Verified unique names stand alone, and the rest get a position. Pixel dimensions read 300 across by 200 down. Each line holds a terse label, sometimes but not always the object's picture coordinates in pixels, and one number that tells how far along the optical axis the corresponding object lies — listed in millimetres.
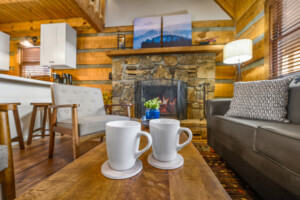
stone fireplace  2689
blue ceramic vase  1167
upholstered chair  1153
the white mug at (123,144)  350
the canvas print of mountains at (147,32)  2912
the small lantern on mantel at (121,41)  2964
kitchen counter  1596
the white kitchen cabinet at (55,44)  2807
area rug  901
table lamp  1980
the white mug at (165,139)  402
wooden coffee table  289
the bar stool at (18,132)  1531
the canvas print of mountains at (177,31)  2820
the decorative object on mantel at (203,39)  2668
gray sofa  651
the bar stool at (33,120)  1787
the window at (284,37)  1663
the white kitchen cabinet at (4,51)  3160
